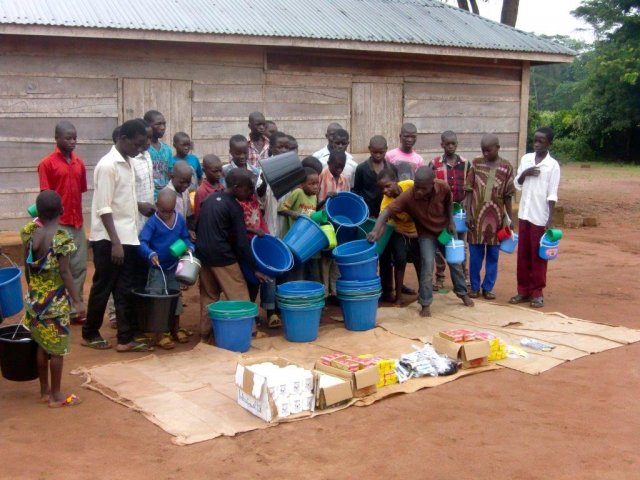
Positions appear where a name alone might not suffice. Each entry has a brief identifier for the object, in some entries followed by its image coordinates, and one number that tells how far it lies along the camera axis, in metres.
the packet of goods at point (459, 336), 6.02
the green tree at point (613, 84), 28.94
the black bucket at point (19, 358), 5.04
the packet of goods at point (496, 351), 6.12
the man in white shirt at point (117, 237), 6.12
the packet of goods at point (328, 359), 5.48
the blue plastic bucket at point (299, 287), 6.63
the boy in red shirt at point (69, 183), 6.86
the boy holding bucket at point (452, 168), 8.17
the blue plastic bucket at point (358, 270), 6.99
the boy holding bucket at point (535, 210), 7.95
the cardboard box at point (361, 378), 5.23
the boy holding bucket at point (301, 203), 7.10
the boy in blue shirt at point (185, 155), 7.65
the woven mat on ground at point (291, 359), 4.95
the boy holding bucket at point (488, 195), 8.05
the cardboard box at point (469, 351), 5.89
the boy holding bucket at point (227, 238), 6.44
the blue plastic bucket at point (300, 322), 6.56
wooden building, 9.66
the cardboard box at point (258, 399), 4.82
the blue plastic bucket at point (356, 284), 6.93
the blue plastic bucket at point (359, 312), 6.95
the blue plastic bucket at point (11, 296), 5.36
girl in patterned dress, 4.94
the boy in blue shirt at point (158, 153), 7.45
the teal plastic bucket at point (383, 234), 7.59
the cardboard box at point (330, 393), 5.05
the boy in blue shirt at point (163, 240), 6.39
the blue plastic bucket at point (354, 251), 6.95
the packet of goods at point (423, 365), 5.71
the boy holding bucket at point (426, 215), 7.21
